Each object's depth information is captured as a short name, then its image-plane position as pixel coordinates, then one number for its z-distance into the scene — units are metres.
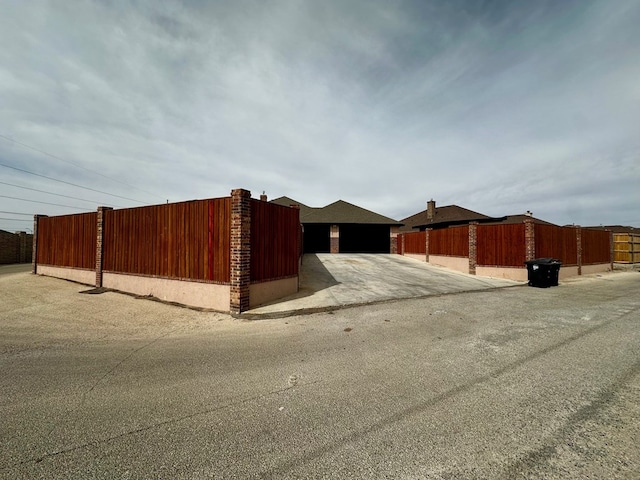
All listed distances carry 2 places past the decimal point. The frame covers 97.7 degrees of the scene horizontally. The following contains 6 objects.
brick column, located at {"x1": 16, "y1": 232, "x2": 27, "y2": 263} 22.62
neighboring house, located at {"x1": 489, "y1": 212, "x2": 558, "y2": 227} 28.05
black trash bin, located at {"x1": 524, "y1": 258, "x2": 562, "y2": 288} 11.95
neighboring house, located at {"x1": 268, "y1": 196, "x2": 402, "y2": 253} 26.48
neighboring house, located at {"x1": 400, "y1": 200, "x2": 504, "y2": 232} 28.54
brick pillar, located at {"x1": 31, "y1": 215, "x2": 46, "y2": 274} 13.72
